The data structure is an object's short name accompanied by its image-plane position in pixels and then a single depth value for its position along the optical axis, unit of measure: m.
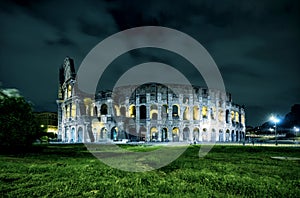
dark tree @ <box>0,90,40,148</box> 19.84
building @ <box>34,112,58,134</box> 107.44
